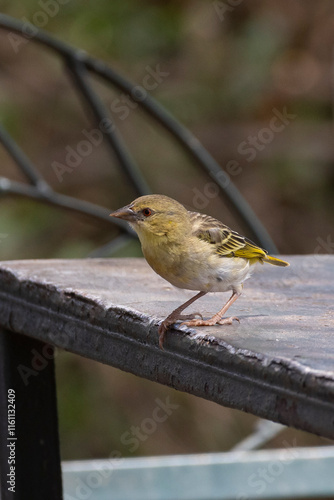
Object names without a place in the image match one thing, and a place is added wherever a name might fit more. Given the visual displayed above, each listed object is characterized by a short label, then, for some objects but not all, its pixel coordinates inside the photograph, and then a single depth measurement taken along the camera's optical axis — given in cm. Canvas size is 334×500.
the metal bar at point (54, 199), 741
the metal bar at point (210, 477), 668
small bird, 507
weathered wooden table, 345
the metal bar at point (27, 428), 543
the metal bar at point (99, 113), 748
